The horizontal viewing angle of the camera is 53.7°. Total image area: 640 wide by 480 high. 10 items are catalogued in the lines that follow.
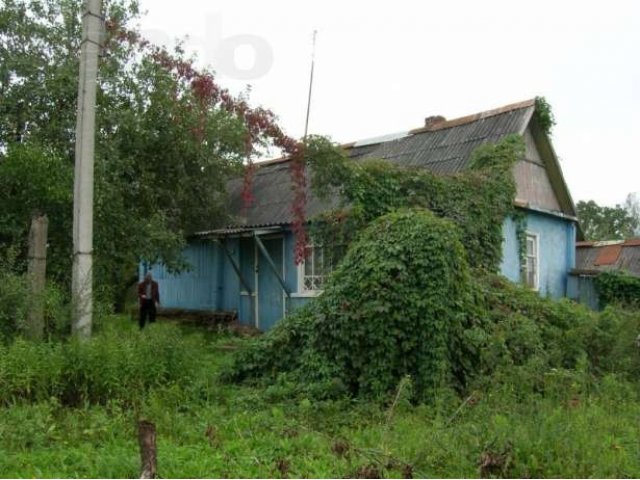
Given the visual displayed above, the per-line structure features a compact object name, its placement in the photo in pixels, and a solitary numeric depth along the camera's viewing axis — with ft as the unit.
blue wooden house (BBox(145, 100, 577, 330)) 48.67
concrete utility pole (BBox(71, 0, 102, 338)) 25.08
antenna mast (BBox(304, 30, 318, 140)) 70.28
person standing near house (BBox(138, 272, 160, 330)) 49.06
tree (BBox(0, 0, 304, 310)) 34.01
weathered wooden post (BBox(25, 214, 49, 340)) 23.81
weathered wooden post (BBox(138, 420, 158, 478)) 13.57
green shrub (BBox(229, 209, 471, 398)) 24.89
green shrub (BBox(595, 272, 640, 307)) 50.67
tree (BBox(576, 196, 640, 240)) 159.12
